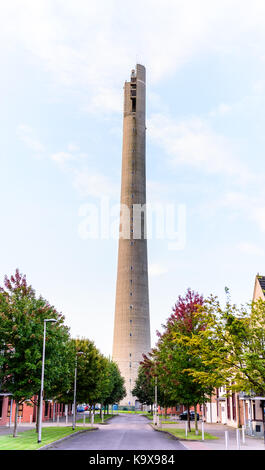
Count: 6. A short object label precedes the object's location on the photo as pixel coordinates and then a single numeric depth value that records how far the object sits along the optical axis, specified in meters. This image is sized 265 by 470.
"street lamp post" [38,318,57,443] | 29.87
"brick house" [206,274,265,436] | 44.50
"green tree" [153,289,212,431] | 41.38
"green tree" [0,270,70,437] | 35.06
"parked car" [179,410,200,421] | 74.10
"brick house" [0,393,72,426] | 52.66
